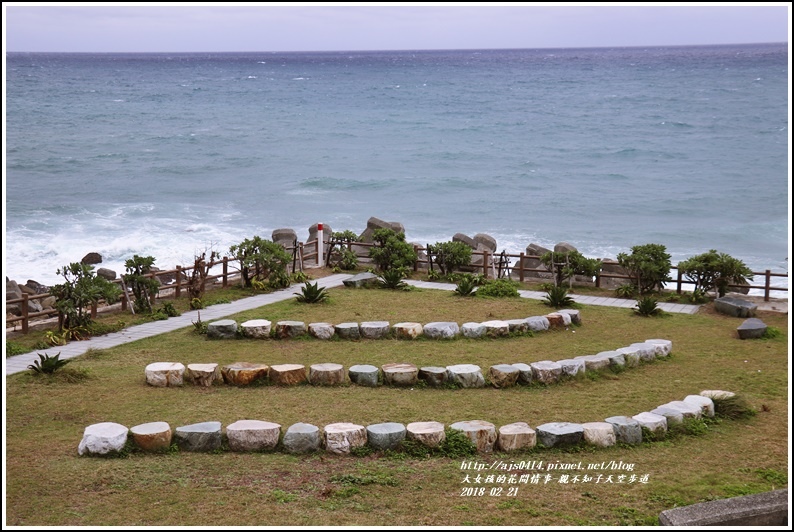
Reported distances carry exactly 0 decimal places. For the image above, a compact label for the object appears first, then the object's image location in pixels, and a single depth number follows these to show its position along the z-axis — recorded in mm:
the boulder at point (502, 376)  12680
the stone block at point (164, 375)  12703
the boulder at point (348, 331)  15391
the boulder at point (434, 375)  12641
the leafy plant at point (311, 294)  18250
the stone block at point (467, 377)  12664
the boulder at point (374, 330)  15438
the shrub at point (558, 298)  18078
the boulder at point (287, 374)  12695
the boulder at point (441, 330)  15438
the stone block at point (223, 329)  15469
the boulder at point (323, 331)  15375
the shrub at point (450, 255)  21344
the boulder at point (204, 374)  12711
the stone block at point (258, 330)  15484
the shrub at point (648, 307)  17578
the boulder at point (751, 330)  15906
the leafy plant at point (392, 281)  19875
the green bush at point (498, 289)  19281
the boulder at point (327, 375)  12648
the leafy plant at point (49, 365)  13086
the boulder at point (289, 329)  15500
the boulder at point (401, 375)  12656
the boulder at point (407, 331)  15453
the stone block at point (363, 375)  12648
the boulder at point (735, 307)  17609
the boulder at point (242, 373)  12703
